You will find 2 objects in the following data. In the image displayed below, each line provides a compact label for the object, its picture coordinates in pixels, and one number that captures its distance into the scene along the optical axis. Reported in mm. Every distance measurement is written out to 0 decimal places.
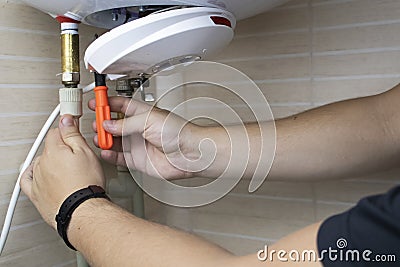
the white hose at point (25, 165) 879
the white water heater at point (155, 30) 715
